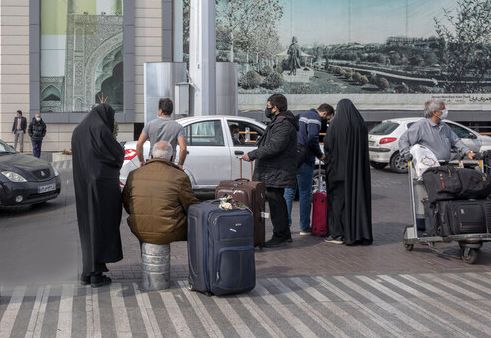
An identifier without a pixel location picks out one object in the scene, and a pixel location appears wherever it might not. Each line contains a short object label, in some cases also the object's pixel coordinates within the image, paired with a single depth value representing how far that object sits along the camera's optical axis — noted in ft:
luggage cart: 26.55
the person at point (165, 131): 33.99
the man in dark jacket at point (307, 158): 32.65
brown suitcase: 28.60
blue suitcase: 21.44
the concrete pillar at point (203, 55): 47.37
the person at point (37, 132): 77.10
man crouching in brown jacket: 22.26
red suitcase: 32.71
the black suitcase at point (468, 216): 26.61
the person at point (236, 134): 43.52
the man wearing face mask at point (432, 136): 29.60
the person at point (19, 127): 83.92
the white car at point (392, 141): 63.82
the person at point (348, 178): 30.78
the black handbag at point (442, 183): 26.91
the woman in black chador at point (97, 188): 22.71
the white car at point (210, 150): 42.34
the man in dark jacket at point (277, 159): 29.81
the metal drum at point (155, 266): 22.70
